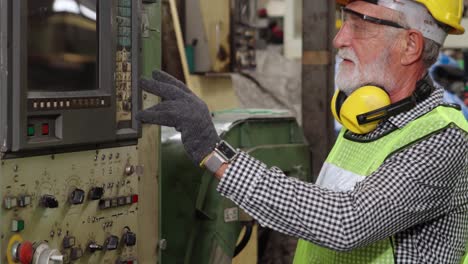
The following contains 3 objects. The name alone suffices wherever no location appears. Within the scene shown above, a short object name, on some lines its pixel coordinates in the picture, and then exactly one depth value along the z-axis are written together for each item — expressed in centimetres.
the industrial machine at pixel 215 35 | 629
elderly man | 217
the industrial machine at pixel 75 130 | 229
